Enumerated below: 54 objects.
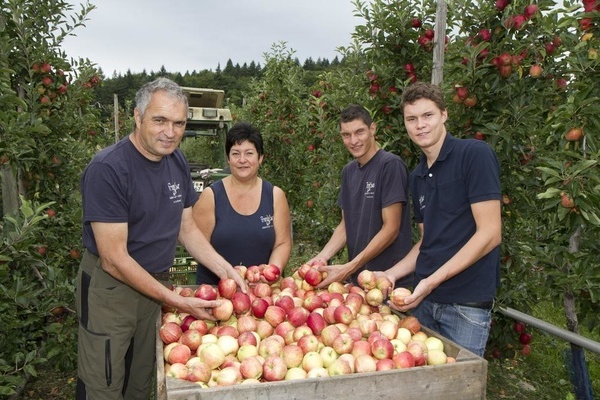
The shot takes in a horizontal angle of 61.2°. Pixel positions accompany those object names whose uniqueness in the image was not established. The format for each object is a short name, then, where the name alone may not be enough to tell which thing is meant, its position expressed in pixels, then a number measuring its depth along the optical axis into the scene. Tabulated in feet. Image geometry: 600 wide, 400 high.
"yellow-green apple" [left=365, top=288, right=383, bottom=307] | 8.82
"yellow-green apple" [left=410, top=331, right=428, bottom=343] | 7.35
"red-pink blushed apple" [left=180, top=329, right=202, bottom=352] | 7.21
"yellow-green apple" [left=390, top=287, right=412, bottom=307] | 8.06
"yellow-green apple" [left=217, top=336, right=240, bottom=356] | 7.11
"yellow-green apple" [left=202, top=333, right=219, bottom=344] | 7.32
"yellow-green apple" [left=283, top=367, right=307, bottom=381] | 6.30
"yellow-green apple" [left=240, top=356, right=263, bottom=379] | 6.30
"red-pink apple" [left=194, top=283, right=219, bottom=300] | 8.39
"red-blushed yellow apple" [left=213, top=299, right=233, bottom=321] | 8.07
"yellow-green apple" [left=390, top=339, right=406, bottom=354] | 6.93
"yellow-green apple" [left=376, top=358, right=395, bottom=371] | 6.29
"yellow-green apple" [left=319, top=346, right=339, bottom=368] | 6.73
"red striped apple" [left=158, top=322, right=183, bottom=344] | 7.48
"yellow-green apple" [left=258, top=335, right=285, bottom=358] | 7.04
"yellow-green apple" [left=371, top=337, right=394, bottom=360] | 6.68
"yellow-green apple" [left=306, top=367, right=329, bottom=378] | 6.28
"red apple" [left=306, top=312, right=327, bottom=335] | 7.67
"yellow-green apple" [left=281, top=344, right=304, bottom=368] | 6.75
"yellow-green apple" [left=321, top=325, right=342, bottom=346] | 7.27
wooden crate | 5.54
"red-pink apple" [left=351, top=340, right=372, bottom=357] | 6.82
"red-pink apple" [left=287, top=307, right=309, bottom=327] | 7.97
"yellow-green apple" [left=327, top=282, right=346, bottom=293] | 9.50
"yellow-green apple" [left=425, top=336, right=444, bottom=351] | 7.08
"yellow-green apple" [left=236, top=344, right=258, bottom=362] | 6.98
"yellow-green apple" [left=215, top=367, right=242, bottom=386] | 6.12
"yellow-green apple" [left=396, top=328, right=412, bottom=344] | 7.31
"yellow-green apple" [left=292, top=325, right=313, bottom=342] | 7.53
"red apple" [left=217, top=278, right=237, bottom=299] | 8.68
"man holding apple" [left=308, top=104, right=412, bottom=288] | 11.03
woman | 11.05
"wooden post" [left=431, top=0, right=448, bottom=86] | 12.86
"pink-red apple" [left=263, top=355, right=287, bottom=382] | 6.30
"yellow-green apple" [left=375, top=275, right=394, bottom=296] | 8.99
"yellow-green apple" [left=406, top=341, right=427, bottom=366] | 6.63
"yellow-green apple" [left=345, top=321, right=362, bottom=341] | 7.24
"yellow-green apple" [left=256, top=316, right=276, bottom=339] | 7.83
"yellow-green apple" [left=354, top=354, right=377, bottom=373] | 6.34
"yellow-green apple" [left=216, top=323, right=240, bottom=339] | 7.57
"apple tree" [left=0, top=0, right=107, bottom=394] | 10.86
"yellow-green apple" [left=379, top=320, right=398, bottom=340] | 7.43
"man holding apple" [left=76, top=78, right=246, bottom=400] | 8.08
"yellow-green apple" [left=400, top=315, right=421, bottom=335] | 7.76
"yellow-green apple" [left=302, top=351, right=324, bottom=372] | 6.58
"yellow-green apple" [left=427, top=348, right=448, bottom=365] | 6.58
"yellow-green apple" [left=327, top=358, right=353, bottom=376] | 6.33
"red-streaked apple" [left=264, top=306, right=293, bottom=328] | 8.08
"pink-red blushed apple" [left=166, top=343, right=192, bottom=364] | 6.82
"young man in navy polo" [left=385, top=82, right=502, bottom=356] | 7.80
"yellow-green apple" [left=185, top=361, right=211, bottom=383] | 6.21
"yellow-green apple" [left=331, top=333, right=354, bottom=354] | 6.95
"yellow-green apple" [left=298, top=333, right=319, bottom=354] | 7.04
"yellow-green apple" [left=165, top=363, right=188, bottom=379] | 6.30
